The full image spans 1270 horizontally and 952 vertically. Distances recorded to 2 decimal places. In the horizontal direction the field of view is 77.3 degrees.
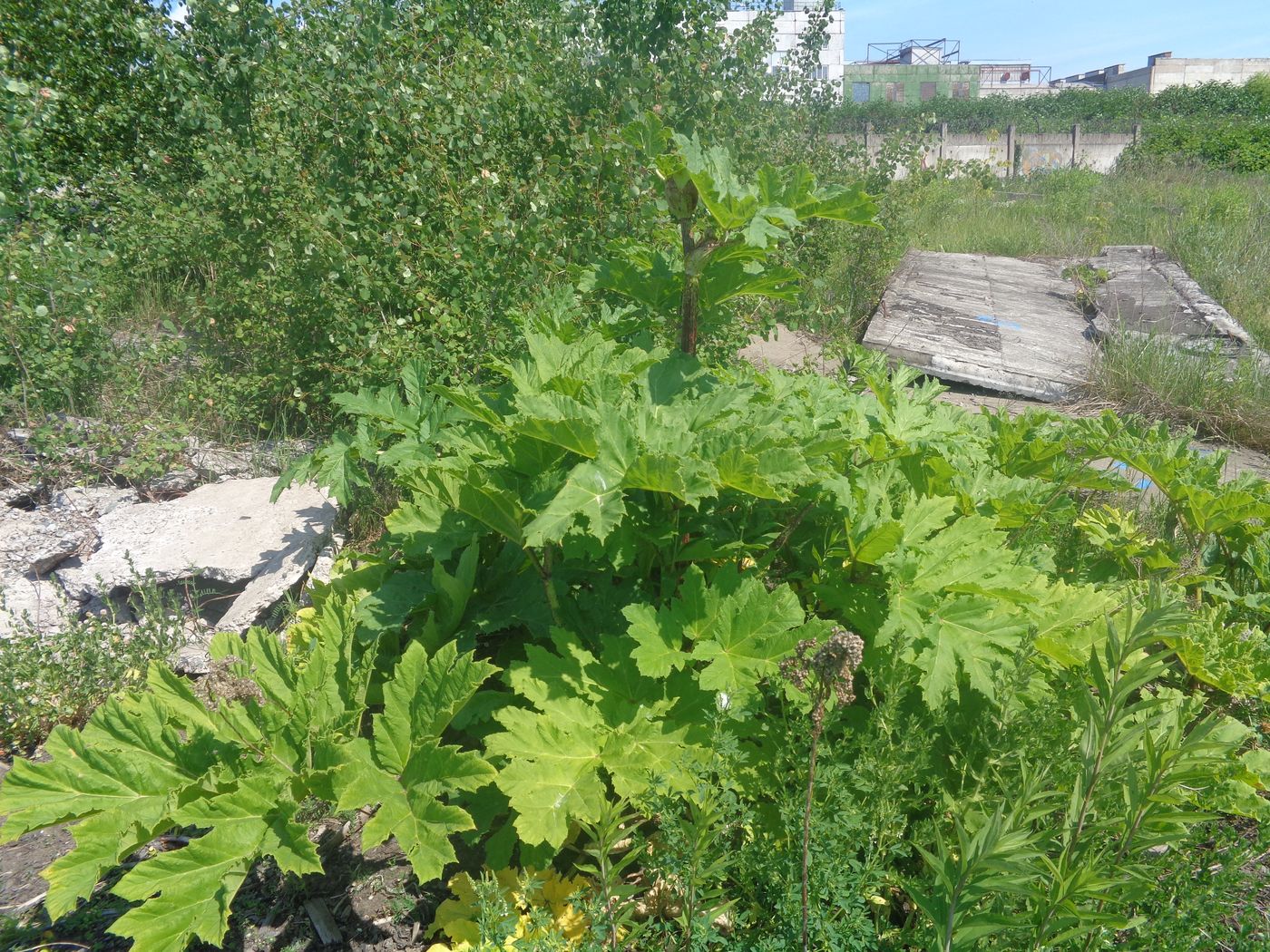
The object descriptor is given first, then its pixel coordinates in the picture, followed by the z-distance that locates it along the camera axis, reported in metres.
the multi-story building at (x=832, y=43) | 50.28
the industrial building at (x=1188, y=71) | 62.59
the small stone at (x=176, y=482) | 4.23
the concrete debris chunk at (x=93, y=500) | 3.96
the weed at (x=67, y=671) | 2.85
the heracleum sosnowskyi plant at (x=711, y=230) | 1.76
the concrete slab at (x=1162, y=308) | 6.41
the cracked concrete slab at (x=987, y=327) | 5.93
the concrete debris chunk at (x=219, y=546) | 3.56
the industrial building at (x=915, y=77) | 55.91
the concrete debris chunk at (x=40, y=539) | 3.63
